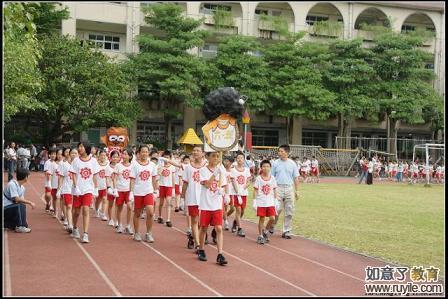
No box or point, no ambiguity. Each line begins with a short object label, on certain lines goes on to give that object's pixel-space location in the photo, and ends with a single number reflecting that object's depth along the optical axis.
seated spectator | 9.89
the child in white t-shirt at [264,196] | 9.79
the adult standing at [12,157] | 22.97
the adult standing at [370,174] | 28.20
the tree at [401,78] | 38.16
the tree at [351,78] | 37.25
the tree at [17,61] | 9.31
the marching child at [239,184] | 10.71
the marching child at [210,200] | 8.02
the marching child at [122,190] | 10.45
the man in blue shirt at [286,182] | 10.55
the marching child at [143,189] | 9.37
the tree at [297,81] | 35.56
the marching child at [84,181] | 9.25
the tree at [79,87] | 28.92
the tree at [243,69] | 34.78
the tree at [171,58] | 32.78
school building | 35.94
